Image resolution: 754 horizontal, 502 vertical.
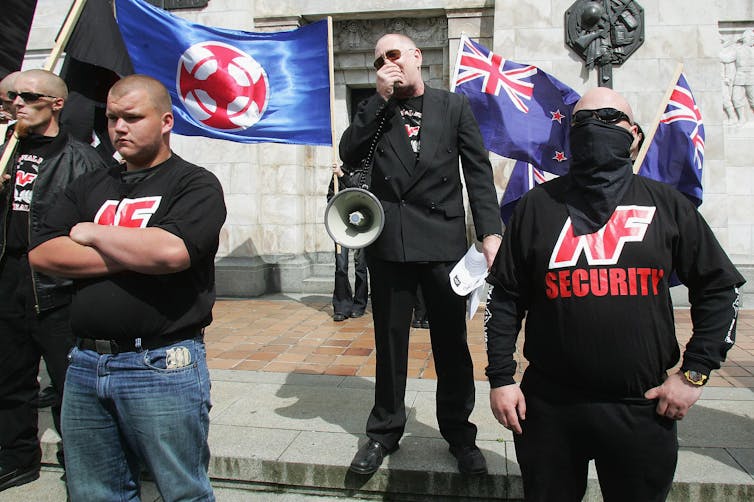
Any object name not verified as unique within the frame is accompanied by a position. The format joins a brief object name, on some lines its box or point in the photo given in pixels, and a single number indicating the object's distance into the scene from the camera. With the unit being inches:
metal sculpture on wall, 299.0
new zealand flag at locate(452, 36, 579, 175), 214.1
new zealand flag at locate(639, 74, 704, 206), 189.8
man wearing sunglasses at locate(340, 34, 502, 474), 118.7
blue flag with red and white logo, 180.1
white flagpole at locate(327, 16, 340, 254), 157.2
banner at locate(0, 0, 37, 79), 144.7
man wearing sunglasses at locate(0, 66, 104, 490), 124.0
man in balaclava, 73.4
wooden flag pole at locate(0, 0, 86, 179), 122.0
